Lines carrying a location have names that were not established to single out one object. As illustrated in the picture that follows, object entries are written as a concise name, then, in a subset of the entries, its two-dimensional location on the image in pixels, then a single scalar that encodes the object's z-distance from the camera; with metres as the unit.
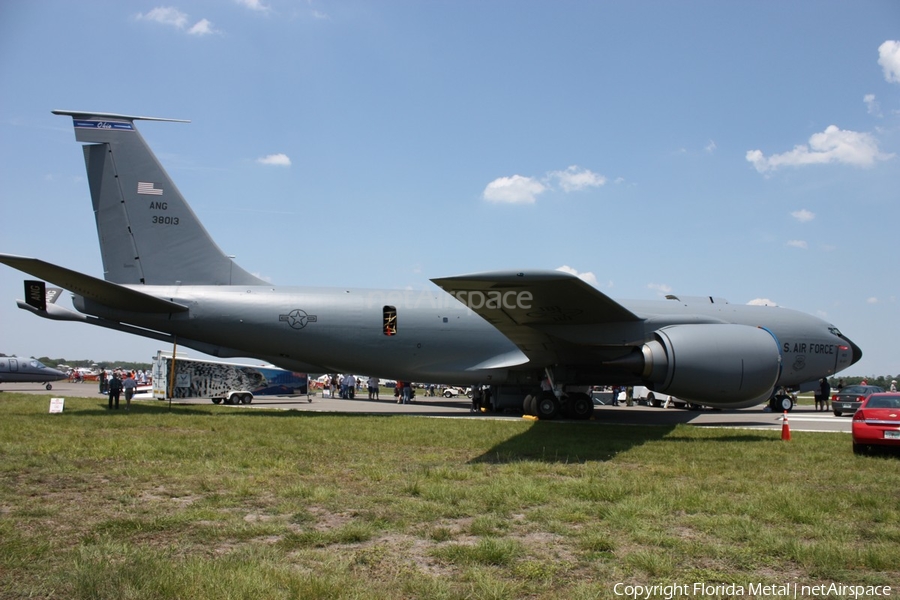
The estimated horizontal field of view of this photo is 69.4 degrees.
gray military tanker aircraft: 15.47
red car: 9.99
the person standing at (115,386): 20.27
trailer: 28.78
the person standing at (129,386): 19.48
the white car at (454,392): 48.44
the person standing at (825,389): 26.63
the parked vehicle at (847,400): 23.84
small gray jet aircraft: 39.44
